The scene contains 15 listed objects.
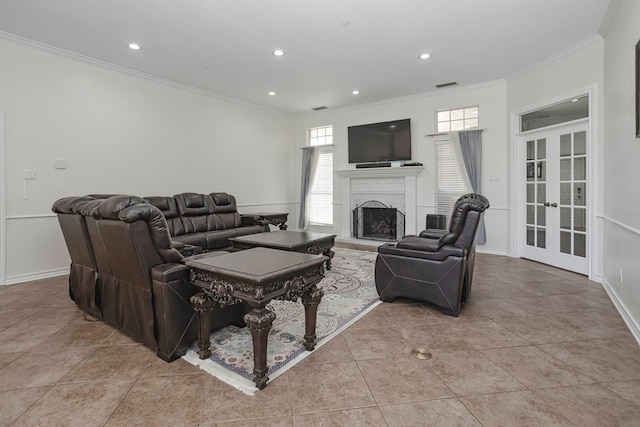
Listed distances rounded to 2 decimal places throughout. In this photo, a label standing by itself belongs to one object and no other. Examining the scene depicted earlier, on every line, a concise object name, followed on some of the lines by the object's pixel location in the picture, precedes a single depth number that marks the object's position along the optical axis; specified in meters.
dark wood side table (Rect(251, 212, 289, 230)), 6.03
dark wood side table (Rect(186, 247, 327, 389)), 1.84
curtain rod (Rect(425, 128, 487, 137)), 6.04
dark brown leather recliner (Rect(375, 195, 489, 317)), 2.92
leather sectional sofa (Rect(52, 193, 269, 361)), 2.15
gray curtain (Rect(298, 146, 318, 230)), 7.77
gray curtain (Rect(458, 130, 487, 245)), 5.68
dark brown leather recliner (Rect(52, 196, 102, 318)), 2.79
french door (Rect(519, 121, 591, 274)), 4.28
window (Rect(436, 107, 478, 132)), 5.88
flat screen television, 6.47
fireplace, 6.42
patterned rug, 2.08
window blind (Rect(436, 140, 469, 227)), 6.03
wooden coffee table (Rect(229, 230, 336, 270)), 3.86
